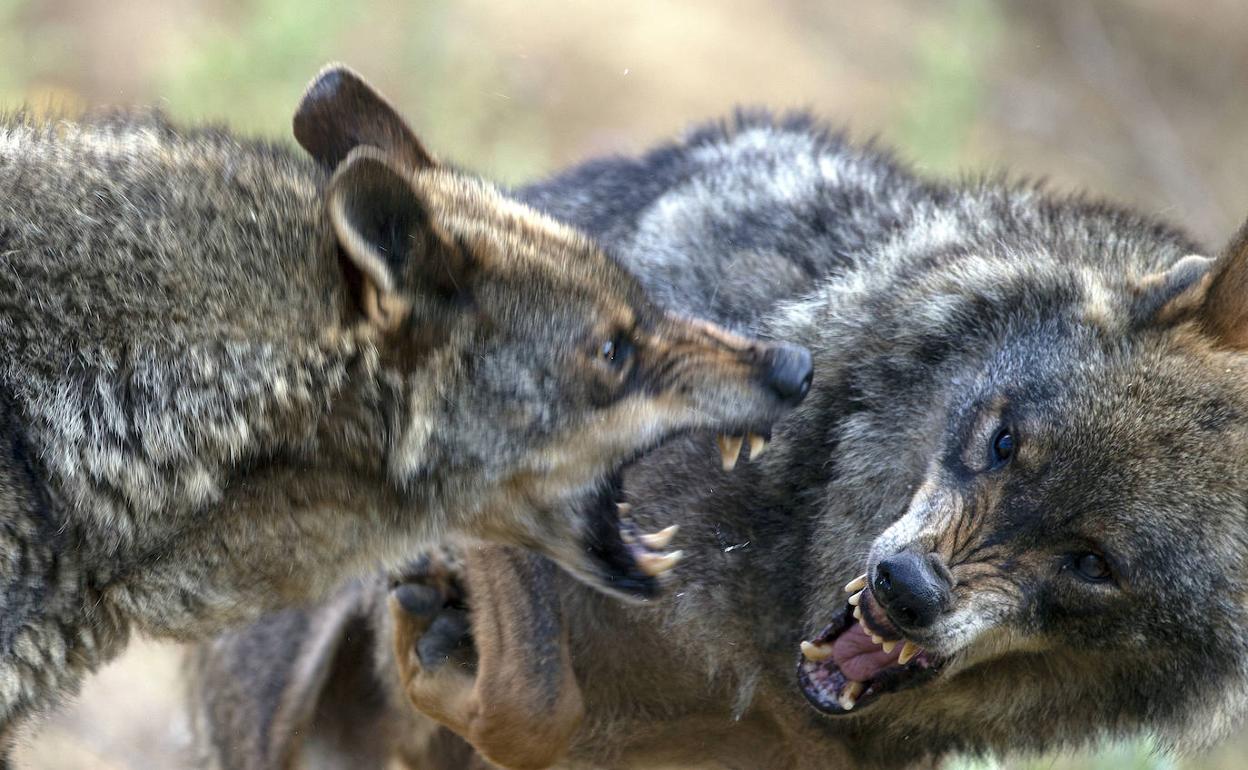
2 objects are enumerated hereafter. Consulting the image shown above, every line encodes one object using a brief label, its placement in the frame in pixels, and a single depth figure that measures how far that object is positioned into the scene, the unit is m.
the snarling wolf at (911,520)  8.12
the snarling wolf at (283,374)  7.11
